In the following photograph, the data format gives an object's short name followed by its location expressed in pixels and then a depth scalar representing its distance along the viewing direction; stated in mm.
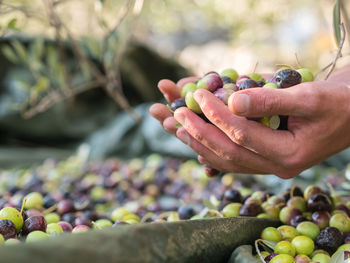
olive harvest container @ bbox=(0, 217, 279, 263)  411
